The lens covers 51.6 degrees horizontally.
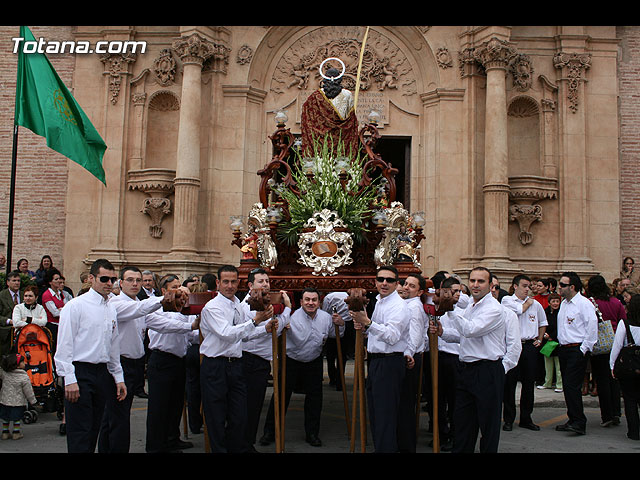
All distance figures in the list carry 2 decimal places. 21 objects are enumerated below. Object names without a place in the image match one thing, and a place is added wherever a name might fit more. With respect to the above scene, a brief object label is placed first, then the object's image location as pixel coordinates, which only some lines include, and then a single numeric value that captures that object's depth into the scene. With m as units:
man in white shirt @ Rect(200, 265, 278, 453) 6.66
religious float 8.07
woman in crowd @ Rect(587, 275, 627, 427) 9.47
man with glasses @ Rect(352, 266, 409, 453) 6.70
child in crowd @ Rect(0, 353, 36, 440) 8.23
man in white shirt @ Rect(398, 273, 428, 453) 7.04
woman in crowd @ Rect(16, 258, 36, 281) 13.11
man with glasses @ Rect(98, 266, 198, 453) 6.34
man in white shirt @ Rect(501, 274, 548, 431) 9.12
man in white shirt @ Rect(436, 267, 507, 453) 6.50
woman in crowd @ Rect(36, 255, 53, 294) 14.13
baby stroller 9.05
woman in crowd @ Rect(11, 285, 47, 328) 9.27
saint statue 9.41
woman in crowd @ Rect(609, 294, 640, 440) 8.63
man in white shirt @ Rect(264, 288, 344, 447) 8.20
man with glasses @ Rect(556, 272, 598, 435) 8.91
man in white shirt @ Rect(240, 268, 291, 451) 7.43
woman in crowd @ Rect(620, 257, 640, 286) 16.05
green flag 12.45
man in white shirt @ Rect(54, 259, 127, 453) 5.73
